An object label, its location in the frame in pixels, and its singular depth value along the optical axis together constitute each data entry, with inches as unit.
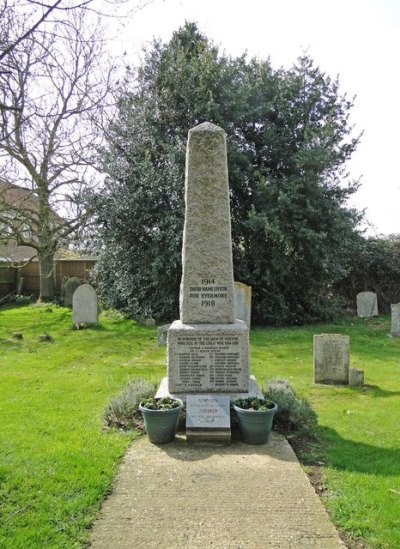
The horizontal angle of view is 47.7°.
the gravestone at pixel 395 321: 521.7
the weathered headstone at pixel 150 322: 615.5
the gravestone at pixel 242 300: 523.8
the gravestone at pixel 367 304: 690.2
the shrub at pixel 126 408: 230.4
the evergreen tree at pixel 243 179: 586.2
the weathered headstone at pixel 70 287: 783.7
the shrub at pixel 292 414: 225.8
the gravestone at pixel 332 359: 325.4
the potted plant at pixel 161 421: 201.6
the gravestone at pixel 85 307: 599.4
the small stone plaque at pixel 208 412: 208.2
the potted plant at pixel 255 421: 201.2
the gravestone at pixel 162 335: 462.9
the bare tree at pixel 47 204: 575.2
